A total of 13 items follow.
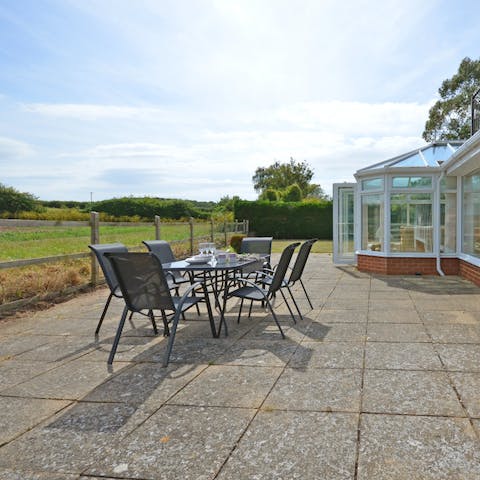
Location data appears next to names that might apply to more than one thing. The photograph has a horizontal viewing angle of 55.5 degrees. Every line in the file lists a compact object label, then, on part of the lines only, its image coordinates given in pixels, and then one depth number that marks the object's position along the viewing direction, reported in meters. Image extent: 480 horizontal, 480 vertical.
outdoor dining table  4.90
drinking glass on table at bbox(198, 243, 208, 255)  5.93
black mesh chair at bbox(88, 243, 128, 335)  4.78
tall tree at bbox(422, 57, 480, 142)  27.86
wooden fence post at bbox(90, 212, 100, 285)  8.23
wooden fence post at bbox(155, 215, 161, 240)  10.99
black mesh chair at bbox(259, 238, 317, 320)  5.63
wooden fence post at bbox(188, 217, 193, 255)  14.19
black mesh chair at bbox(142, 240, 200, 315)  6.19
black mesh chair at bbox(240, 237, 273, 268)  7.48
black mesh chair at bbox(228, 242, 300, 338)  4.92
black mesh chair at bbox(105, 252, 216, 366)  3.84
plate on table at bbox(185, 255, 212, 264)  5.51
